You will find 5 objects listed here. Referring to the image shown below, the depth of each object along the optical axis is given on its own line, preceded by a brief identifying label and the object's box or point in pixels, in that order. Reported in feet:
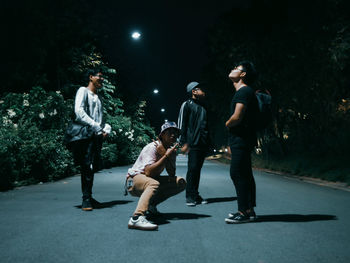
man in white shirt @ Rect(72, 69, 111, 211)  20.67
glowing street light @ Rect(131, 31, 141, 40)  64.26
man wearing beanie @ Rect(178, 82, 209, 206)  23.65
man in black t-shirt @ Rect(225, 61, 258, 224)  17.62
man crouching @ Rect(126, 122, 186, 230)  16.38
